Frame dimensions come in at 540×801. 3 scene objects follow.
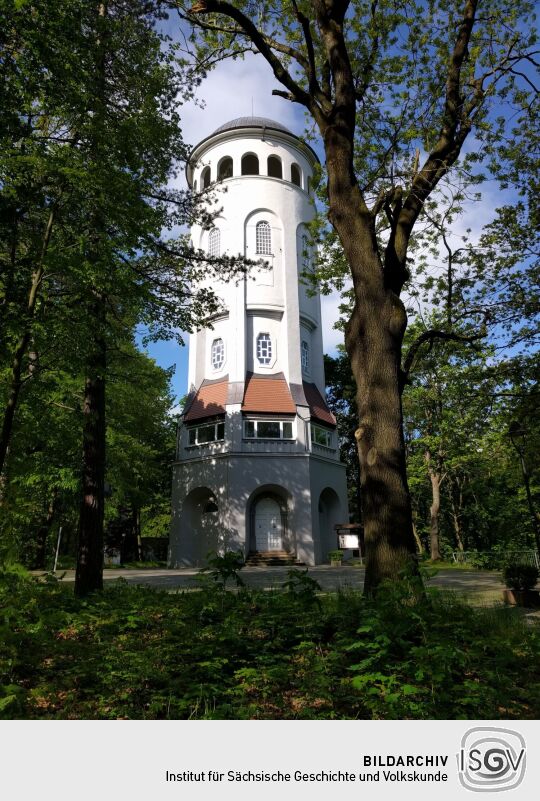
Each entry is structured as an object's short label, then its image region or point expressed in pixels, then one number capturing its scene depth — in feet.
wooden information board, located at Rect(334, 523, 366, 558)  77.03
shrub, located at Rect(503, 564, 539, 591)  30.78
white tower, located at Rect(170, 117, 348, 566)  83.20
